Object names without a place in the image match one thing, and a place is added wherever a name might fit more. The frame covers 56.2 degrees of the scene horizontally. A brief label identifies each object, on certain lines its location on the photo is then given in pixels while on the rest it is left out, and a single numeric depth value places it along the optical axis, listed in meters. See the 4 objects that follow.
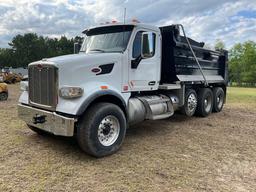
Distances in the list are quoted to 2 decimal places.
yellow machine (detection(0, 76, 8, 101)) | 12.02
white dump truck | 4.30
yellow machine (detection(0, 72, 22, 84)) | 27.67
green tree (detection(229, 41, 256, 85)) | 69.92
